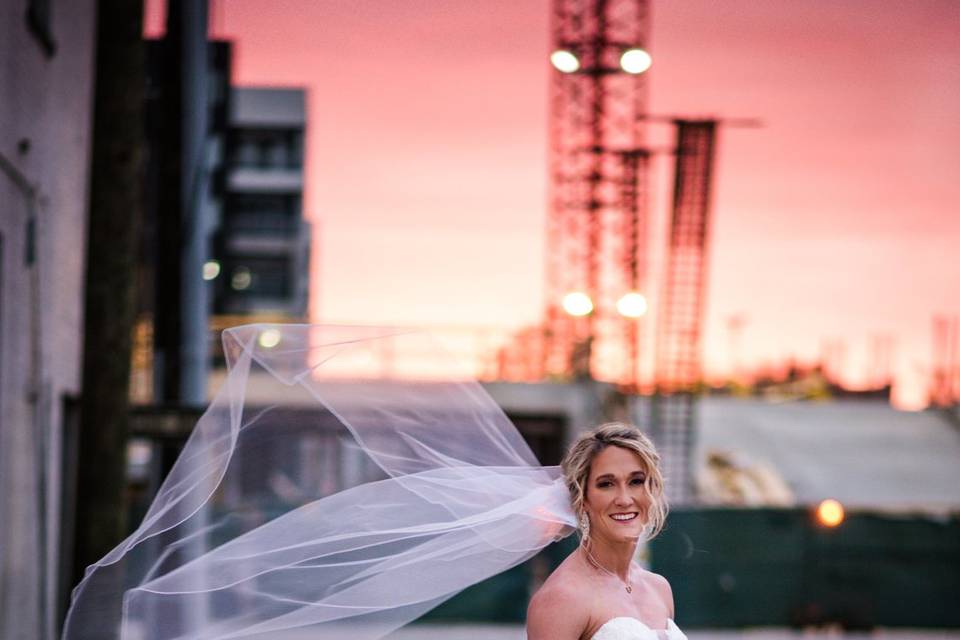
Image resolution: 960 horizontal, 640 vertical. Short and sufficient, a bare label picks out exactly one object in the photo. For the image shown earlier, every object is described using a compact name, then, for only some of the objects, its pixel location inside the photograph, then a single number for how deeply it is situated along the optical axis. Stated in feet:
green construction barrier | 58.49
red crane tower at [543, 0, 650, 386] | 114.93
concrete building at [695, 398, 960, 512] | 111.34
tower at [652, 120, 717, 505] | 100.63
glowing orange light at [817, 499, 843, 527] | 59.31
